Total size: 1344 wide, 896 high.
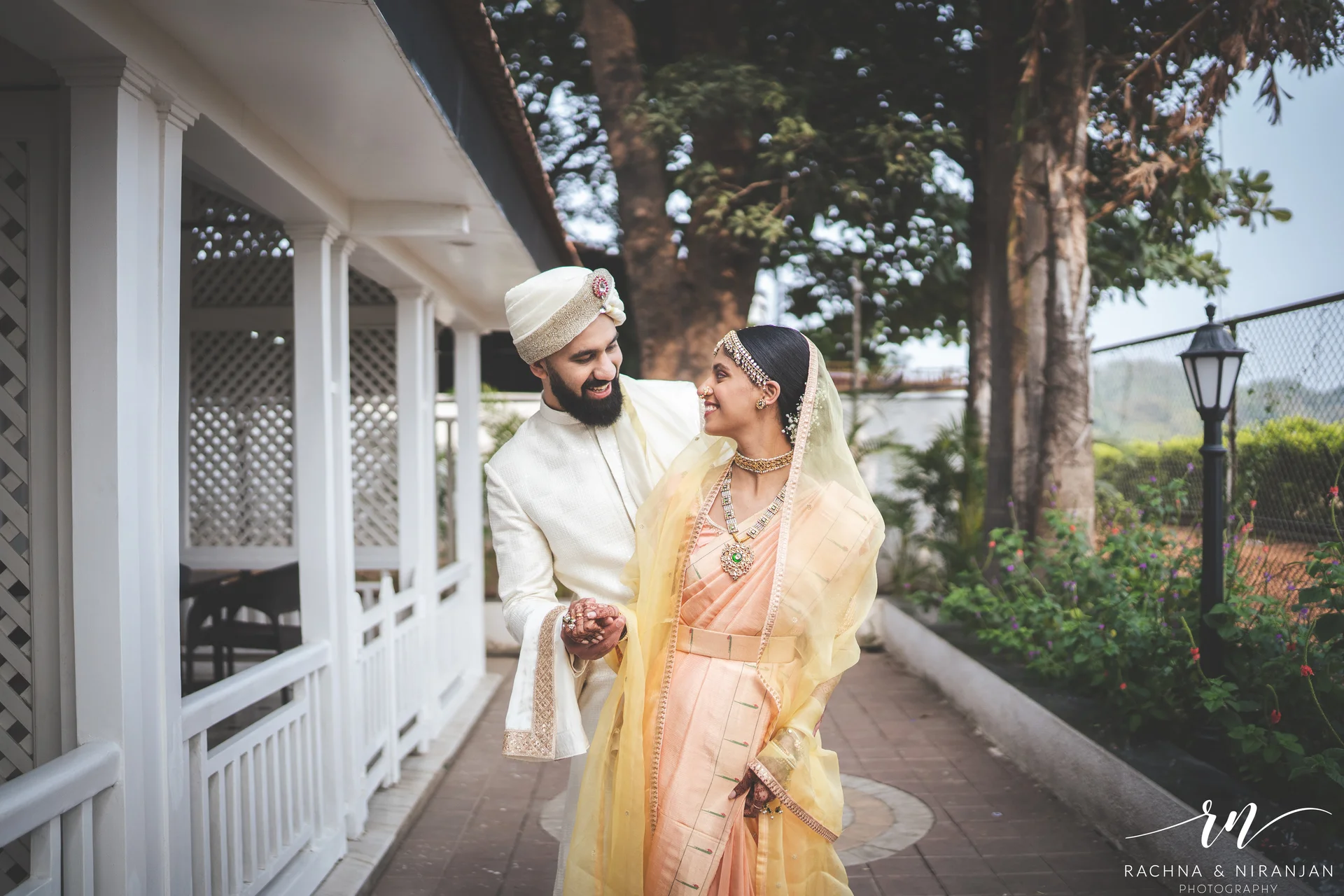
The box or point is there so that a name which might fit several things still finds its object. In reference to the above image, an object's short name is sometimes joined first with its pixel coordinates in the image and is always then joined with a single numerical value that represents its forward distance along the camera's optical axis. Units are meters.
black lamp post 3.90
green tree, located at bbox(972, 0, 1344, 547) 6.44
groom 2.37
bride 2.24
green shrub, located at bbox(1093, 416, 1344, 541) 4.43
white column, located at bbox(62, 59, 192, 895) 2.30
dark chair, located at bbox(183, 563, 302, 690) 4.99
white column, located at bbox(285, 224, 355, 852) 3.93
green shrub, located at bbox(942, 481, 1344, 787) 3.32
